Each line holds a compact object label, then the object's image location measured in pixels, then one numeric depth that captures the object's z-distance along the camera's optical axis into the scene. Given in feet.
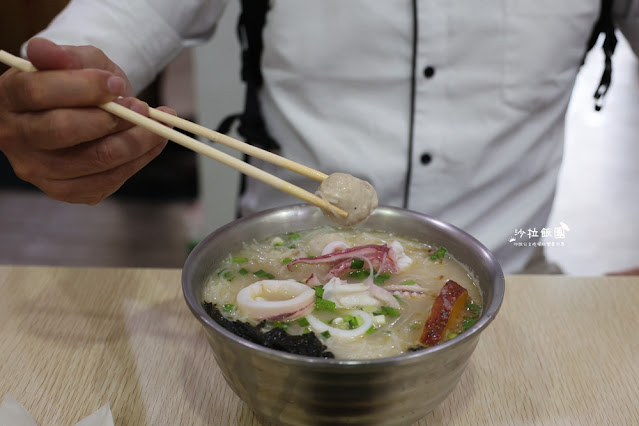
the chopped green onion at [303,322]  1.90
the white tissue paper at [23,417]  1.87
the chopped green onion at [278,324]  1.90
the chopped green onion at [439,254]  2.13
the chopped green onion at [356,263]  2.08
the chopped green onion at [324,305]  1.93
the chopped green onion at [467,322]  1.91
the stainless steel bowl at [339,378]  1.69
